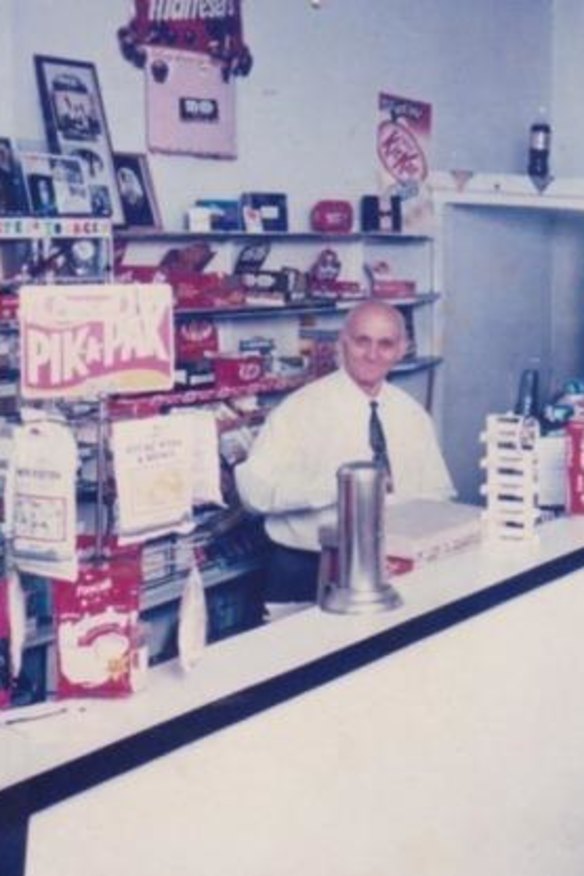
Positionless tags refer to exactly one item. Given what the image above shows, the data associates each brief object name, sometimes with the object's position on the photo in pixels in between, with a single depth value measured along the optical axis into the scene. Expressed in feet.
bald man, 16.97
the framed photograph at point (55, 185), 16.70
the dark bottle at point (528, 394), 22.04
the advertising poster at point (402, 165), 24.99
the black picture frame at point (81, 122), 17.85
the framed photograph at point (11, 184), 16.25
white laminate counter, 7.04
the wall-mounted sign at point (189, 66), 19.77
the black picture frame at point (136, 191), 19.01
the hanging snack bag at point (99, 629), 7.28
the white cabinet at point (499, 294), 25.31
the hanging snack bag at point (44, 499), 7.15
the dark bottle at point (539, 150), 25.93
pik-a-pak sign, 7.22
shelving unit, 19.86
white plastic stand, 10.65
